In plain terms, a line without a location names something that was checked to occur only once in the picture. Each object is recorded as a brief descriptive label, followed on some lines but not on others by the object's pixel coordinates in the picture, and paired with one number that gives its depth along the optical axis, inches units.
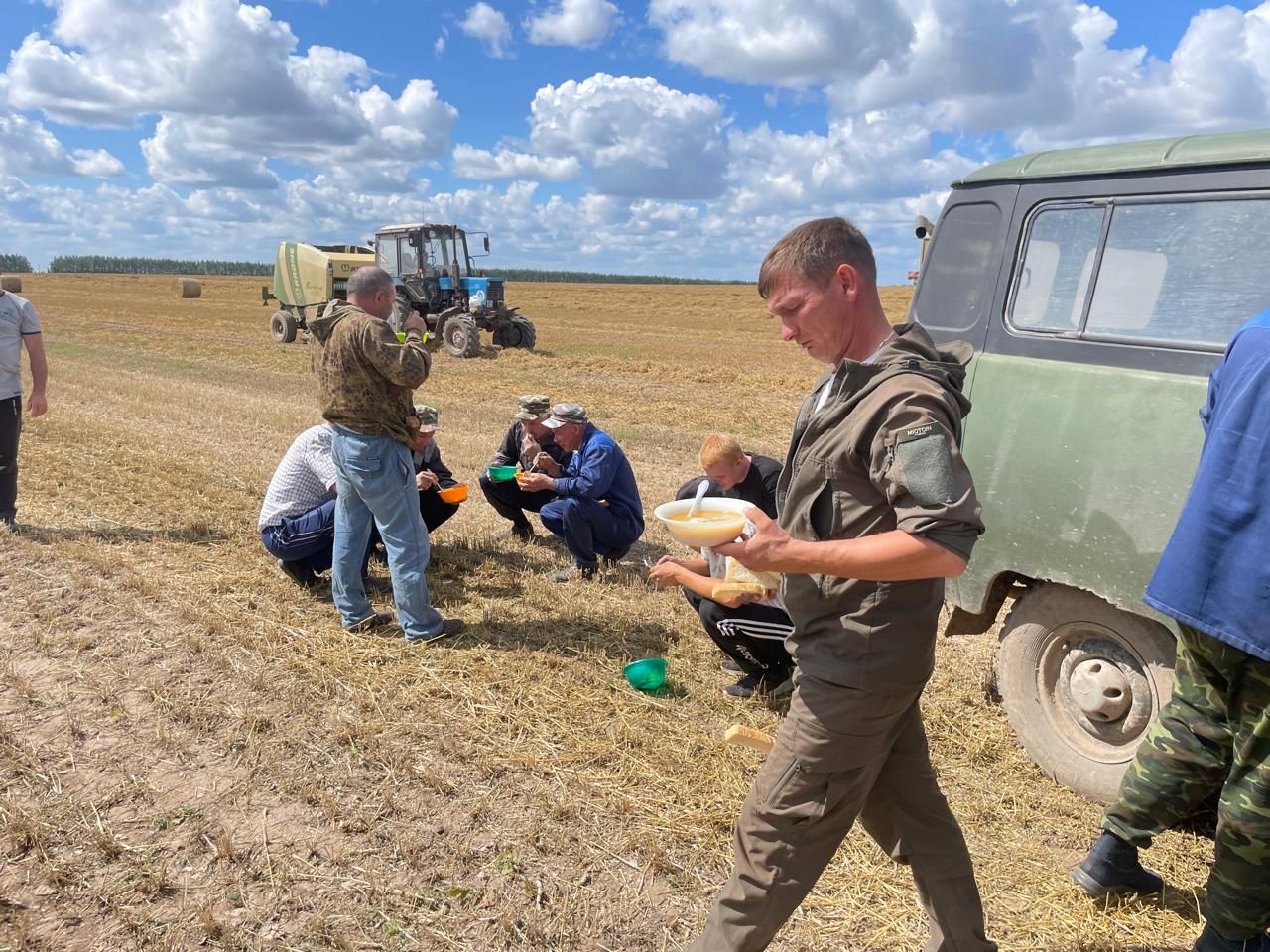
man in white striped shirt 196.5
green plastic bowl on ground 163.9
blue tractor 787.4
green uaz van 117.1
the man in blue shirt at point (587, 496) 219.0
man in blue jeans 167.2
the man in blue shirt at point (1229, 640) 83.0
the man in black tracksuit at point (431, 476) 215.8
